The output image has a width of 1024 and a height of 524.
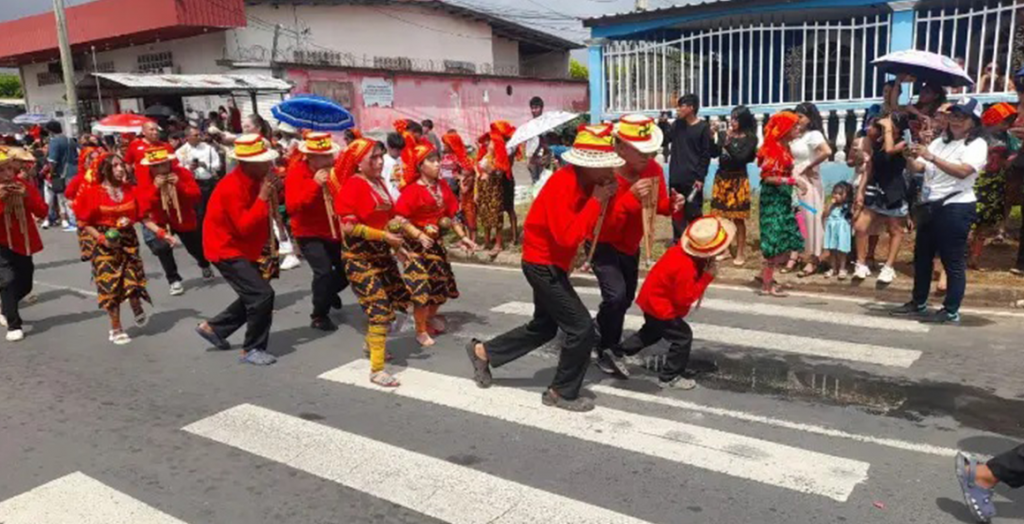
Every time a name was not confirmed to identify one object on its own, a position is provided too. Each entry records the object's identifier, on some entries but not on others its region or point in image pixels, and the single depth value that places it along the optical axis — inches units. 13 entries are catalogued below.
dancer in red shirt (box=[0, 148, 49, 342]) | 285.4
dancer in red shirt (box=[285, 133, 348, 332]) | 260.5
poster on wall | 1033.4
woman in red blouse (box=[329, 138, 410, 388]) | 219.6
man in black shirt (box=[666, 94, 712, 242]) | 350.0
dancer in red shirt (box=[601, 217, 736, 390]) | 200.4
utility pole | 734.5
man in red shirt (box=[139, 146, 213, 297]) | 293.4
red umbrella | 510.6
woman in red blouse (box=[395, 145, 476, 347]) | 239.6
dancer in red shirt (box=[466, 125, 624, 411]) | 177.6
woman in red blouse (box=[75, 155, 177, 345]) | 276.2
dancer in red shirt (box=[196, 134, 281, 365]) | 234.9
